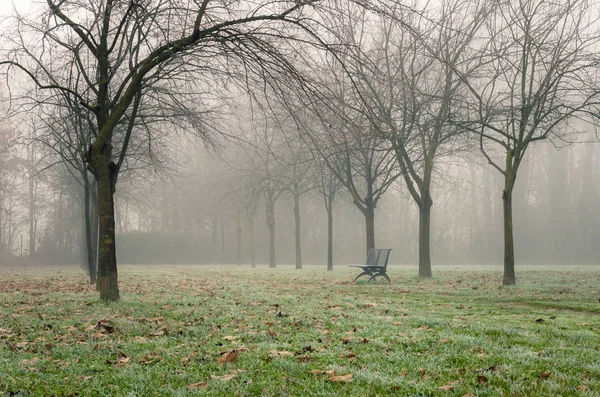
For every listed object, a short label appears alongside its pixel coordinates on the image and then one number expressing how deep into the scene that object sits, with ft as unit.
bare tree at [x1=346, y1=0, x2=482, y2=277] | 58.95
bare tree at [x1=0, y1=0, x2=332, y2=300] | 29.73
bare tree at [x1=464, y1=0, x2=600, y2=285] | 47.06
